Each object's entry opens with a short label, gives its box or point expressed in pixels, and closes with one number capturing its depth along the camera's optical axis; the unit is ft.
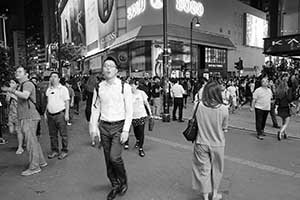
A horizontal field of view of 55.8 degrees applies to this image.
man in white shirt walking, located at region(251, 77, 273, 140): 25.20
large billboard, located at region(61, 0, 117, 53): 108.78
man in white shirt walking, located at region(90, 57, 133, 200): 12.16
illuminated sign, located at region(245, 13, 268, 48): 156.49
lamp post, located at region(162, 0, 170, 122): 34.91
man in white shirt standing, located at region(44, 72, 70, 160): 19.34
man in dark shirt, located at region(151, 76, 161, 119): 38.19
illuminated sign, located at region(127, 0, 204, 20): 87.92
